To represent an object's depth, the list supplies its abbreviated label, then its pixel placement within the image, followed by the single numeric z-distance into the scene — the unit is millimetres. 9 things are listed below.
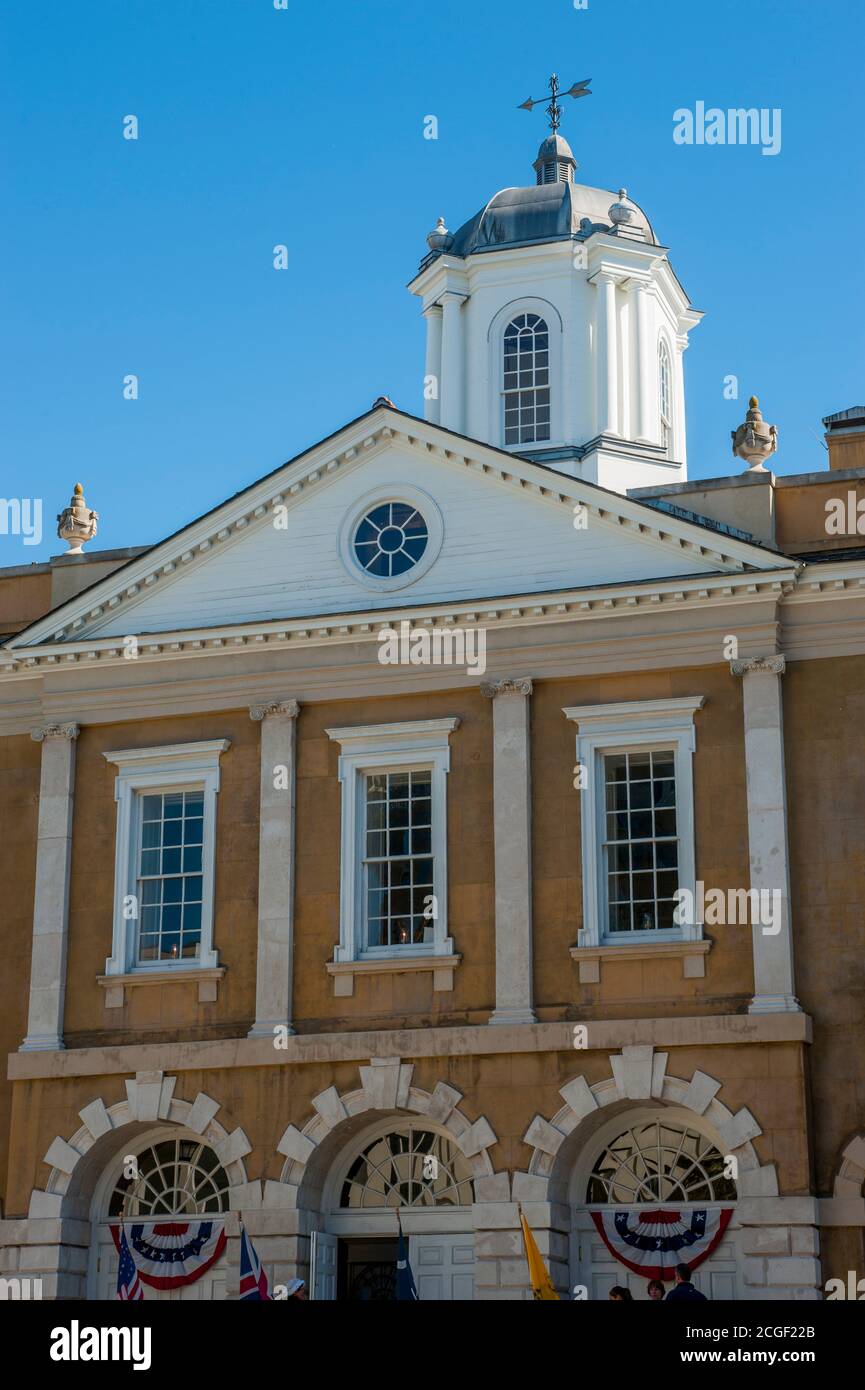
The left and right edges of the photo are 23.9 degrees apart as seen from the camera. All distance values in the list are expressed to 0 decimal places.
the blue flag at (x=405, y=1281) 24781
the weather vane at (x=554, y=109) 37688
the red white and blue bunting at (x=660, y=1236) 24531
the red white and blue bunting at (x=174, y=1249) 26469
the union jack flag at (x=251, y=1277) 24203
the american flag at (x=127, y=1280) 25891
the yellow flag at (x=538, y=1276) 23625
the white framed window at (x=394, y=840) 26625
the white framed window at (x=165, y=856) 27672
